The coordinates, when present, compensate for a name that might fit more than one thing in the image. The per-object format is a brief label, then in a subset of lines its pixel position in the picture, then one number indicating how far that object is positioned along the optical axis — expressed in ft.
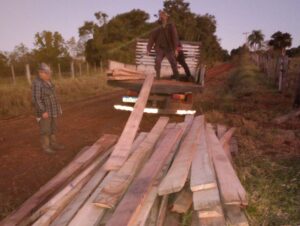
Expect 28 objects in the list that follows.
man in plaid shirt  14.00
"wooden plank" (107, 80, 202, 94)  19.40
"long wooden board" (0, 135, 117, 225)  8.97
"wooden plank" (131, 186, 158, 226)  7.01
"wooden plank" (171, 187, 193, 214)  7.89
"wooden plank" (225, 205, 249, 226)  7.18
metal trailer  19.47
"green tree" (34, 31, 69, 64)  85.41
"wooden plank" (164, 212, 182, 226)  7.98
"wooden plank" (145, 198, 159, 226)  7.58
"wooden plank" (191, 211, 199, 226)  7.61
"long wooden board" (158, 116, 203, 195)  7.70
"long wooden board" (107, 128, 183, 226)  6.67
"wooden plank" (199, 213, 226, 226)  7.14
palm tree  246.85
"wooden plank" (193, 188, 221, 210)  7.00
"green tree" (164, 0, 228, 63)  83.50
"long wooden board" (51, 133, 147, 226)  7.63
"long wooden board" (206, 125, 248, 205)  7.42
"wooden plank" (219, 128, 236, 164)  13.25
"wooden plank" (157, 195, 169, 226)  7.62
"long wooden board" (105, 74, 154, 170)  9.57
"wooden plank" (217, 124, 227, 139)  15.48
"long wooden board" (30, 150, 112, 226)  7.95
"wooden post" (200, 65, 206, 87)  20.17
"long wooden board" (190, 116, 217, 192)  7.65
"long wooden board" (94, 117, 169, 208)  7.34
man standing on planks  21.05
